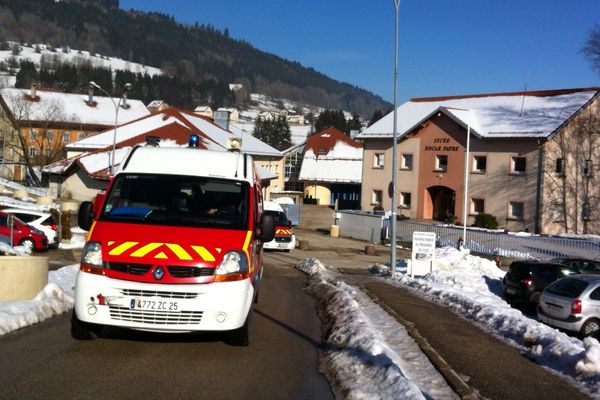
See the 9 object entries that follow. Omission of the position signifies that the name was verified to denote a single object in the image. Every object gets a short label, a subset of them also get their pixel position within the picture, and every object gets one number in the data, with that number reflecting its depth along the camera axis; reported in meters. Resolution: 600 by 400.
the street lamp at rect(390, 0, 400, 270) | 23.61
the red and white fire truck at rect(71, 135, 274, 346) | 7.62
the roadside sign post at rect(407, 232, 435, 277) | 24.43
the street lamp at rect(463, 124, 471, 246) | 36.95
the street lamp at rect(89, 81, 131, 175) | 43.96
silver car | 16.34
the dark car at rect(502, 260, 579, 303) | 21.02
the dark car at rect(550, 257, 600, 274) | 24.31
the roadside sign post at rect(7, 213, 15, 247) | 25.61
